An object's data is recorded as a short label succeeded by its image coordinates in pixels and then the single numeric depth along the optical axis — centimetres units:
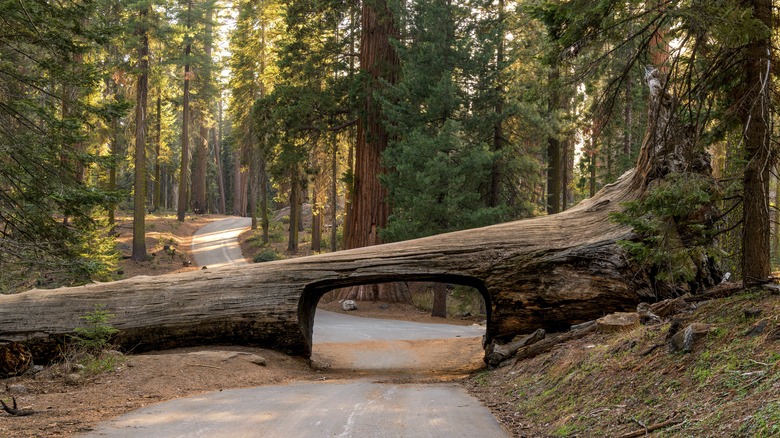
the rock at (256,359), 1228
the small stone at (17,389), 925
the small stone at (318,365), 1389
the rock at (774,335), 574
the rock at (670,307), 916
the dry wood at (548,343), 1077
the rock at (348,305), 2522
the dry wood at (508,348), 1178
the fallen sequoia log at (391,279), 1205
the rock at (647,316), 911
